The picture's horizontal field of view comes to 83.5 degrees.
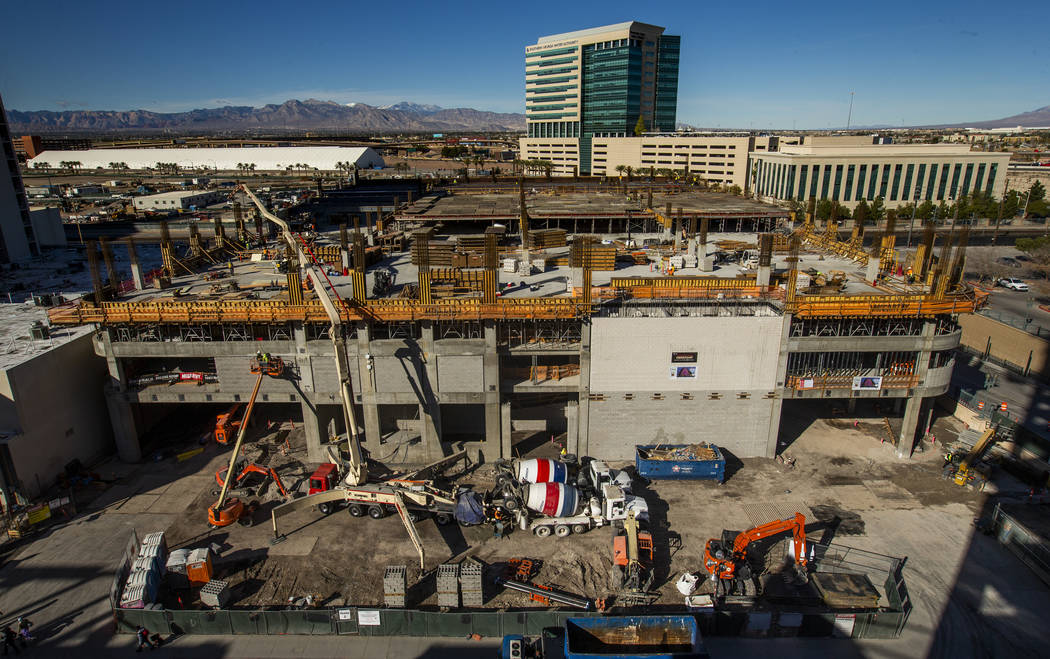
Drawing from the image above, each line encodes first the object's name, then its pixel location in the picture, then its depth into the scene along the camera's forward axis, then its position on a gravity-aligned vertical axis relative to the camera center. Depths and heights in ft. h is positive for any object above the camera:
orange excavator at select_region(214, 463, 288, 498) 104.12 -56.34
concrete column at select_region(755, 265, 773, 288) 114.01 -25.08
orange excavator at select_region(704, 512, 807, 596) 82.17 -57.37
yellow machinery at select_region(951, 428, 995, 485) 108.06 -57.71
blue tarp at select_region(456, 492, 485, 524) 95.30 -56.67
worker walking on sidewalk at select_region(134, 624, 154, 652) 73.67 -58.47
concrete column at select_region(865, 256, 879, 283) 126.41 -26.55
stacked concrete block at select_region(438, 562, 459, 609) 79.20 -56.99
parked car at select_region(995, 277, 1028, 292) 236.43 -56.06
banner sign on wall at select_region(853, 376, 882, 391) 113.08 -44.64
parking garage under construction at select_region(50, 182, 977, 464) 107.34 -36.15
